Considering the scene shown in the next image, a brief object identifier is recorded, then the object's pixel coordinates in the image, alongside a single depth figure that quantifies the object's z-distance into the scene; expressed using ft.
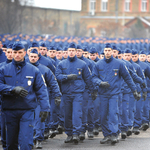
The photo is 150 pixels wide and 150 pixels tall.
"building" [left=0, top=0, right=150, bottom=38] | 327.17
